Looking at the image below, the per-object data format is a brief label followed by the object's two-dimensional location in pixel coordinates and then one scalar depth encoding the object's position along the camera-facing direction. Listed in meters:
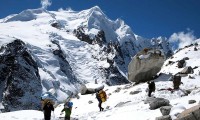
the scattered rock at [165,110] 21.38
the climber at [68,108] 28.66
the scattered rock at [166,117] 19.97
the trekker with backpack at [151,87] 37.47
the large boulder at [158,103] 25.06
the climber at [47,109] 26.44
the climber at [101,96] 36.09
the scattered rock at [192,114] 17.80
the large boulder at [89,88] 56.02
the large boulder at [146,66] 50.22
